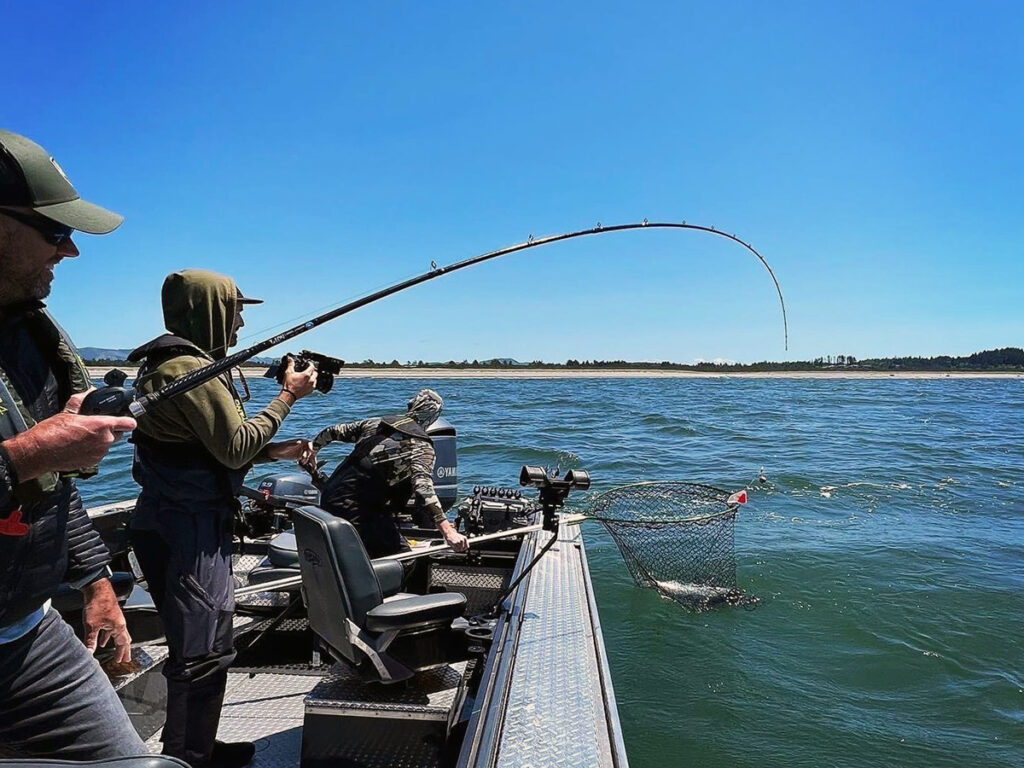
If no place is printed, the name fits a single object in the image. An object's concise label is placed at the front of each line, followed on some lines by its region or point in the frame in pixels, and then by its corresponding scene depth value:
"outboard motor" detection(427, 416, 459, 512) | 5.67
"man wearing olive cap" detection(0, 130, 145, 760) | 1.15
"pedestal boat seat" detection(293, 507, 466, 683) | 2.25
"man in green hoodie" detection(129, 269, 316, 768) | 1.92
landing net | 5.21
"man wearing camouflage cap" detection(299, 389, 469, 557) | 3.62
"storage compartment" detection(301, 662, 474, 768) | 2.22
